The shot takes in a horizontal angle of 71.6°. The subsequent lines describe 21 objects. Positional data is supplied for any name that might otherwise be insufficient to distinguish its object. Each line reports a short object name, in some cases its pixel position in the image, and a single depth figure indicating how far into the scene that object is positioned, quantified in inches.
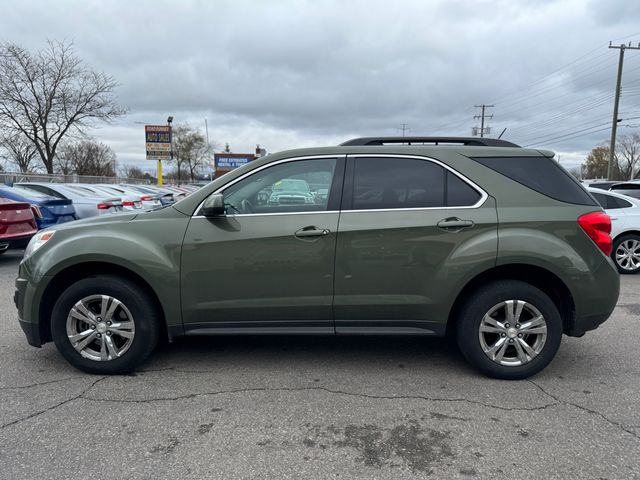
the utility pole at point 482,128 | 2158.7
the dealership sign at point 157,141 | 1403.8
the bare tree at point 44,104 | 1031.0
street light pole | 1337.4
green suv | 132.6
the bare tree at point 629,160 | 3038.9
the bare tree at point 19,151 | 1142.3
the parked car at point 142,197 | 580.4
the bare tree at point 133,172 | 2660.4
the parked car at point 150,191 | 646.5
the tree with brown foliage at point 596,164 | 3260.3
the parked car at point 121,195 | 495.2
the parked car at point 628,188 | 389.4
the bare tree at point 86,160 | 2065.7
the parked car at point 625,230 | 306.2
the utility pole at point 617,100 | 1185.4
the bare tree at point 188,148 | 2534.4
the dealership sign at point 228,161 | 1786.4
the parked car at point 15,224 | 323.9
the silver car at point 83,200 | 438.0
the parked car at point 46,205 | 380.2
